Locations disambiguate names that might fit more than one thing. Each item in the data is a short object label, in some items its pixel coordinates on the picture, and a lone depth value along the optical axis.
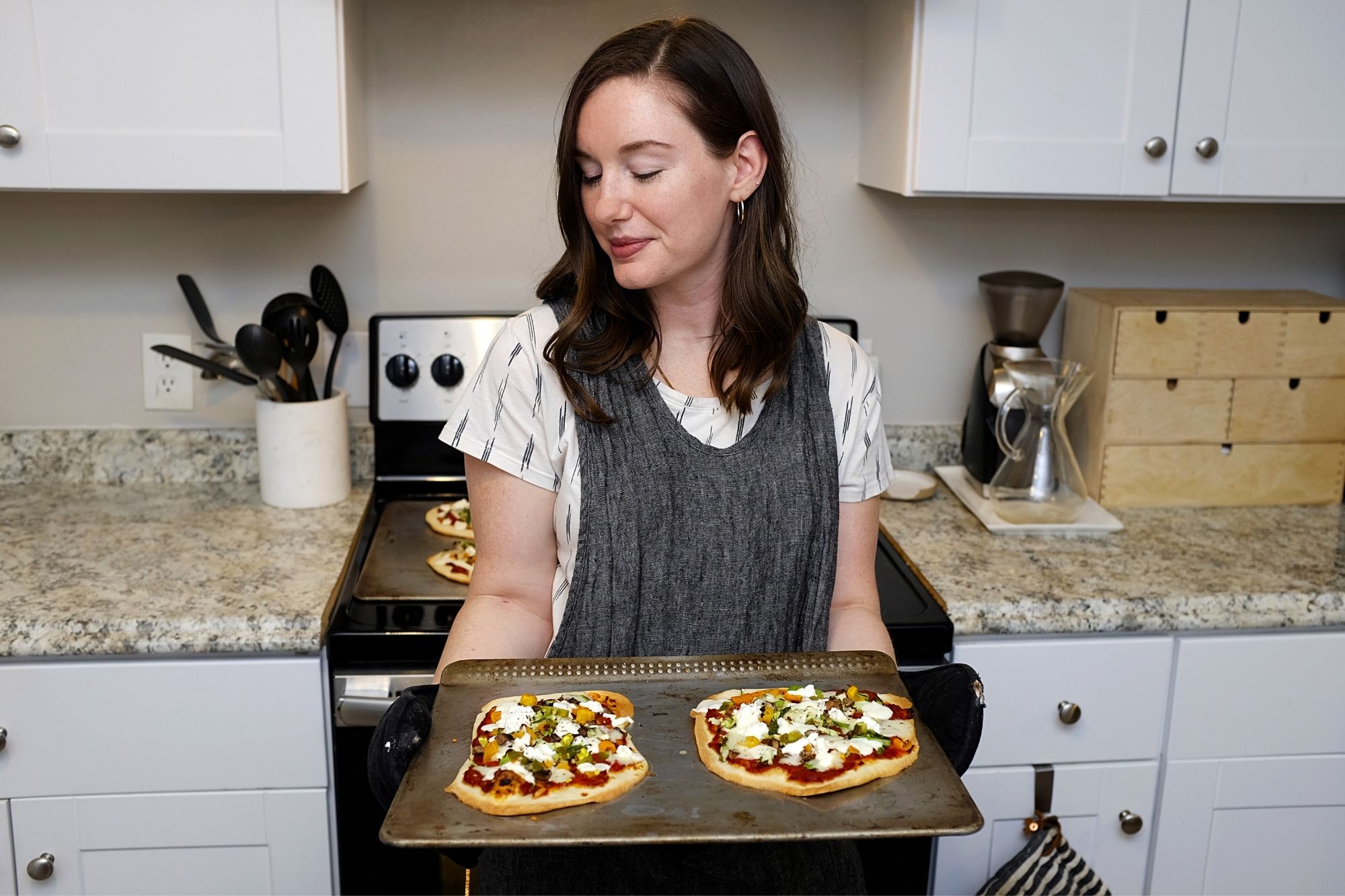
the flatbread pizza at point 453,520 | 1.88
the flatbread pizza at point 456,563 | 1.72
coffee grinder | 2.02
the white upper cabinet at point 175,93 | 1.64
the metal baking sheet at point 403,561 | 1.69
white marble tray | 1.90
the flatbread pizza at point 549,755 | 1.06
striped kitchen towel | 1.69
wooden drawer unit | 1.97
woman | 1.33
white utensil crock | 1.91
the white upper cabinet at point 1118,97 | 1.76
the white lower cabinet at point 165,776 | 1.56
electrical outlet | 2.08
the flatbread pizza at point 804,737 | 1.09
